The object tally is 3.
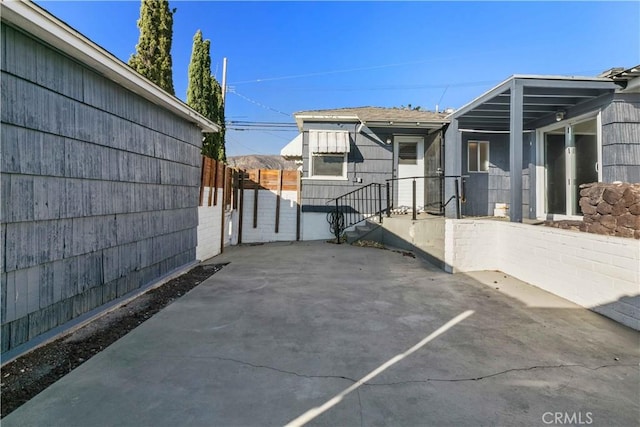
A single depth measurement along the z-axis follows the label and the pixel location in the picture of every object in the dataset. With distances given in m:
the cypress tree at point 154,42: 7.34
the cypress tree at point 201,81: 10.09
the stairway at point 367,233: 8.27
